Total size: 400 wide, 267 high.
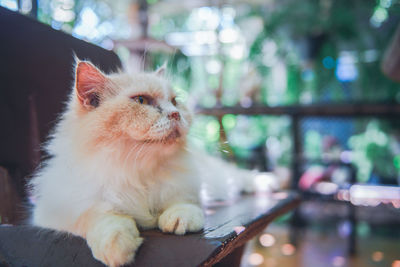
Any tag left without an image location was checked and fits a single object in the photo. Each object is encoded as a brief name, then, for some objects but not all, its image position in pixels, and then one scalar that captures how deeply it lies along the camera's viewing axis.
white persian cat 0.68
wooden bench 0.68
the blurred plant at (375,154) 2.92
